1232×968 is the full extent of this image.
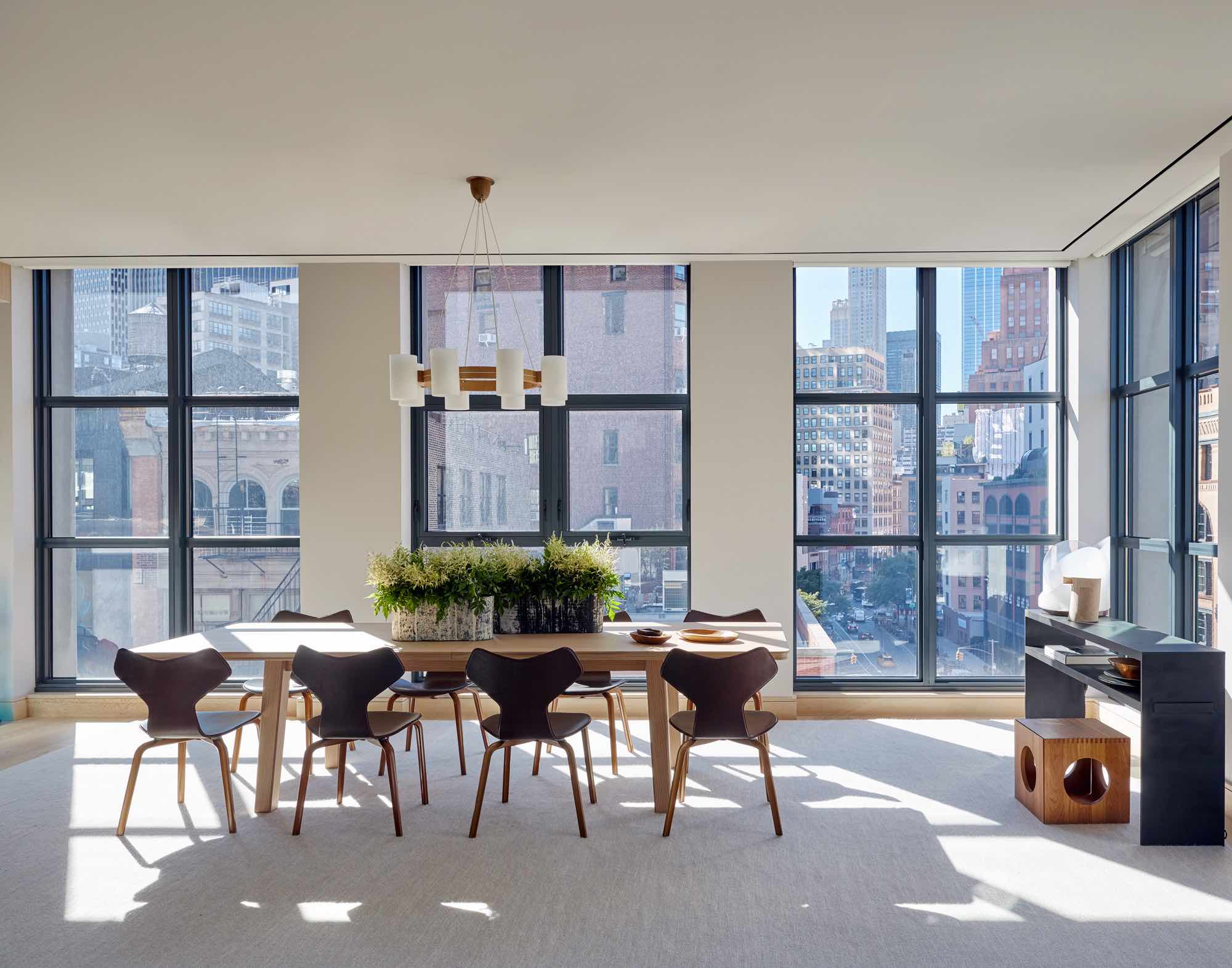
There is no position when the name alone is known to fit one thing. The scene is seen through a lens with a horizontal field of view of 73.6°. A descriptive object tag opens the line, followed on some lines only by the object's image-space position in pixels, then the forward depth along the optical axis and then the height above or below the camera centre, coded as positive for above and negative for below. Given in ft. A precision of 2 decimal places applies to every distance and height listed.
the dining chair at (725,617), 15.98 -2.60
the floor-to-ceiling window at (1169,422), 14.84 +1.20
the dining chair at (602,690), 14.51 -3.73
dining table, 12.32 -2.57
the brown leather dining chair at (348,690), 11.69 -2.96
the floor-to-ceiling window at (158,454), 19.75 +0.71
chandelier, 12.37 +1.61
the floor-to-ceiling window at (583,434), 19.47 +1.17
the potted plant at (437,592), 13.02 -1.74
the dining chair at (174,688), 11.69 -2.92
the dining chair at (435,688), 14.62 -3.72
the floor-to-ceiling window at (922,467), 19.33 +0.37
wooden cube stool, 12.44 -4.48
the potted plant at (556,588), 13.65 -1.75
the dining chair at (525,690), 11.57 -2.92
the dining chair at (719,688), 11.60 -2.92
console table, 11.58 -3.69
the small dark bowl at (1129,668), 12.38 -2.80
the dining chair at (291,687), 14.52 -3.69
